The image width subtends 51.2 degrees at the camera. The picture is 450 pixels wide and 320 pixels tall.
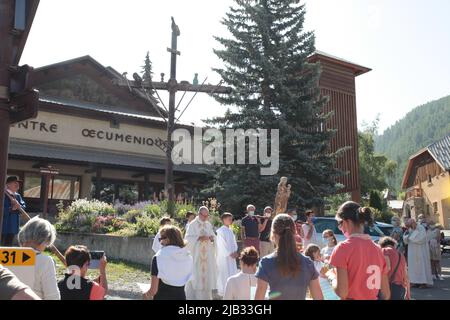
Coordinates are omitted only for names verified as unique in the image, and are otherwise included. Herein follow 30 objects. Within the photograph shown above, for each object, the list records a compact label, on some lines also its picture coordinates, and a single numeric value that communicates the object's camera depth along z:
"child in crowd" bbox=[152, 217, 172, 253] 8.96
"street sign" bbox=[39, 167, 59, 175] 17.10
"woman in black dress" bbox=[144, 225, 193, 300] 5.36
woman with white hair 3.93
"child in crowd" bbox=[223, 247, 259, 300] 4.90
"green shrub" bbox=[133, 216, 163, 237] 14.22
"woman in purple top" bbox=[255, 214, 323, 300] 4.07
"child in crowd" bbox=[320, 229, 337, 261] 9.23
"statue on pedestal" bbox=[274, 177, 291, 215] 14.68
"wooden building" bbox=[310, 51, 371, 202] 30.84
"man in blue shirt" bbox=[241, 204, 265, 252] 11.99
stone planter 13.69
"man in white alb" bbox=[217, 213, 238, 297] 10.79
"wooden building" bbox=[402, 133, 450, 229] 45.56
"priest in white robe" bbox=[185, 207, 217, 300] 9.98
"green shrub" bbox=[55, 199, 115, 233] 16.17
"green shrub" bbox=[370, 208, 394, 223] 33.12
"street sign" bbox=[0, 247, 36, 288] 3.62
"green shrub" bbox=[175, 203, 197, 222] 16.21
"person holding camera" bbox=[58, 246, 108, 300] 4.36
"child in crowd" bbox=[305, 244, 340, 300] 5.03
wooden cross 17.56
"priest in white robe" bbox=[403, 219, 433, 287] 13.05
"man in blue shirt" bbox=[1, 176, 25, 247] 7.82
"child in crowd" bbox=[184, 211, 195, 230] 11.20
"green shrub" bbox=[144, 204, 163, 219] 16.24
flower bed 14.54
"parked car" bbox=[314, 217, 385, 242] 15.91
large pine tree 20.69
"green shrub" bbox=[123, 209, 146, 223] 17.00
